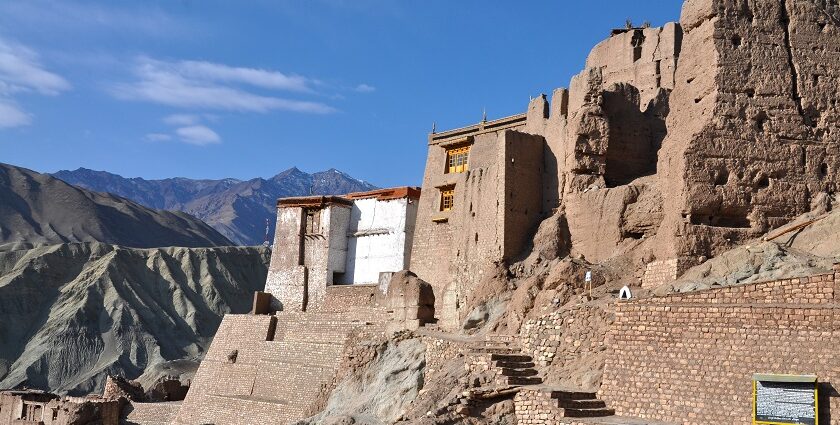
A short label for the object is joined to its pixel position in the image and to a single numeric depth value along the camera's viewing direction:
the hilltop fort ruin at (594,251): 14.48
